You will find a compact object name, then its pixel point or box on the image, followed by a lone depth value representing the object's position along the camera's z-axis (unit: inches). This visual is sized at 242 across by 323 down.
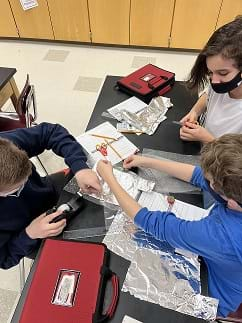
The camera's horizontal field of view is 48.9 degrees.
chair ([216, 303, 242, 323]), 36.0
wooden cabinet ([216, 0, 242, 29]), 109.0
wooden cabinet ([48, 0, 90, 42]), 120.2
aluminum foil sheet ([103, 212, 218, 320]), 29.2
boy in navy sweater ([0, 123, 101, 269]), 32.7
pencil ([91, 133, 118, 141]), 49.3
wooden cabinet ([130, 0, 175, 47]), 113.8
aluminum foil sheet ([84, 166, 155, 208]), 39.2
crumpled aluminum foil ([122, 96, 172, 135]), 51.7
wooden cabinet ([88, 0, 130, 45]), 116.7
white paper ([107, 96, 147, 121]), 54.0
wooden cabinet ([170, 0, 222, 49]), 111.0
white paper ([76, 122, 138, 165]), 46.2
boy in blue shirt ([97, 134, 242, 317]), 28.0
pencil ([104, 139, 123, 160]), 46.2
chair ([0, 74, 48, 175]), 59.8
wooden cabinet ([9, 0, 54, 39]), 123.8
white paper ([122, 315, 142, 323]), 28.1
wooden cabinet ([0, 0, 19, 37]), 125.9
